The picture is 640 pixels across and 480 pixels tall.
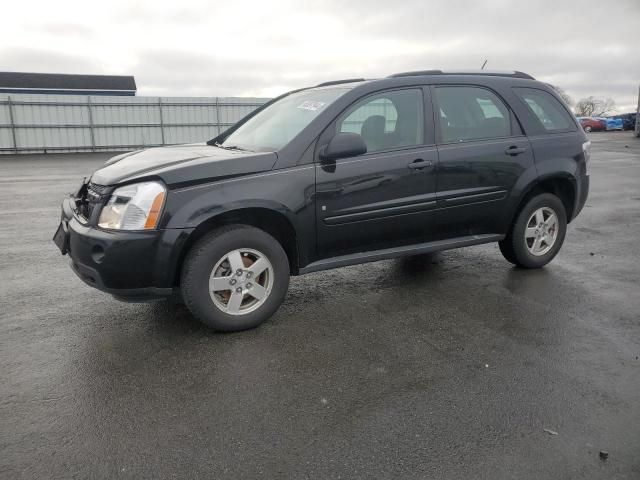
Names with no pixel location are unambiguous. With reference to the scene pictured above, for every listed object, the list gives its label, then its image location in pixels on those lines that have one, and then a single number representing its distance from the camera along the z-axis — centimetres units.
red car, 4212
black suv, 354
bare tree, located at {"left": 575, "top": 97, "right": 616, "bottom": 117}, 7712
